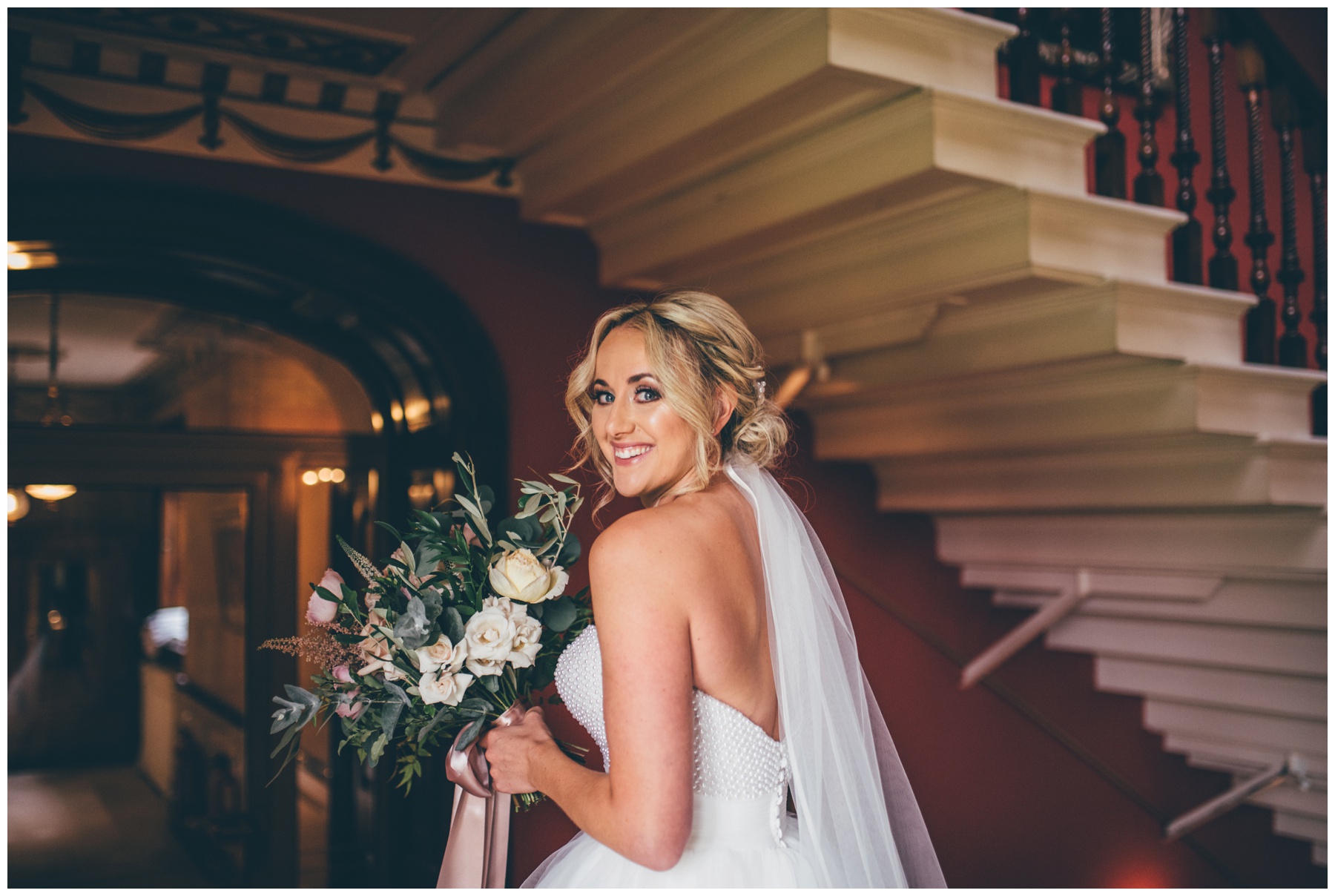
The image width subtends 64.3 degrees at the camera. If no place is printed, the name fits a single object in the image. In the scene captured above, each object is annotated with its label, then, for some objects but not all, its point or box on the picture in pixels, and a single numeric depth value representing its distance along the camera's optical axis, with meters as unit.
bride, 1.46
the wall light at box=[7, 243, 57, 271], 3.03
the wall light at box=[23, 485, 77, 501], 3.47
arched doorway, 3.14
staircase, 2.42
